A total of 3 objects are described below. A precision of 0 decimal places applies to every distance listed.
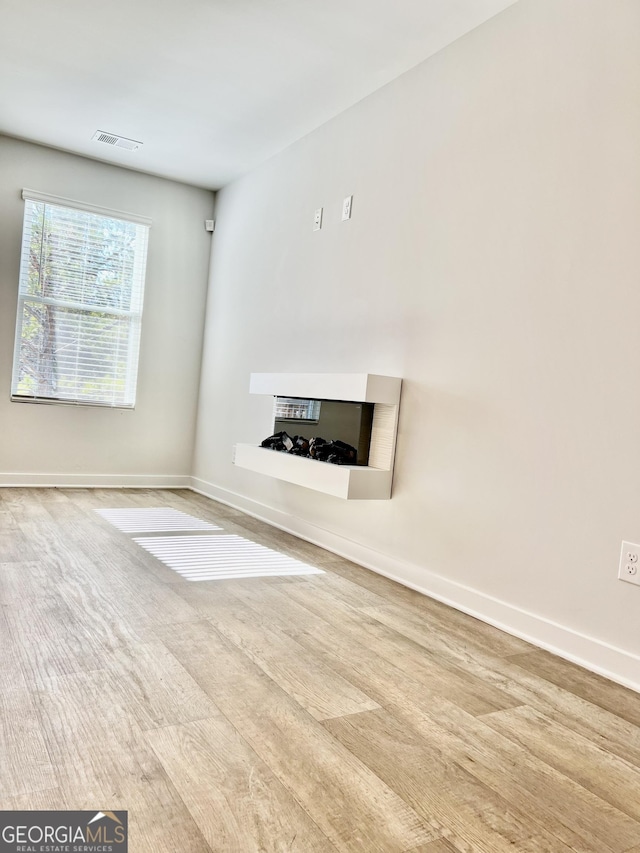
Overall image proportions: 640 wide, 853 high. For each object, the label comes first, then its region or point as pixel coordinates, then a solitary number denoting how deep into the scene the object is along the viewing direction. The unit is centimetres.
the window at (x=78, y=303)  486
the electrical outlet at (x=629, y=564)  209
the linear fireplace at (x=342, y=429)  313
